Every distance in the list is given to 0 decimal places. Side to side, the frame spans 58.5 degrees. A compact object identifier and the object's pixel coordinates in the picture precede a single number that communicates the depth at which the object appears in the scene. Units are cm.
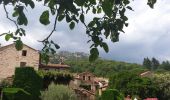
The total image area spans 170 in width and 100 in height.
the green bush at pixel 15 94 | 925
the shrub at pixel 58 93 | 1384
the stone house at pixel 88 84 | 1856
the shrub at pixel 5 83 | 1538
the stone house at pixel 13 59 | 1943
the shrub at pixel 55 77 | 1658
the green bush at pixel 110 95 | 836
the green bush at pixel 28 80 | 1110
